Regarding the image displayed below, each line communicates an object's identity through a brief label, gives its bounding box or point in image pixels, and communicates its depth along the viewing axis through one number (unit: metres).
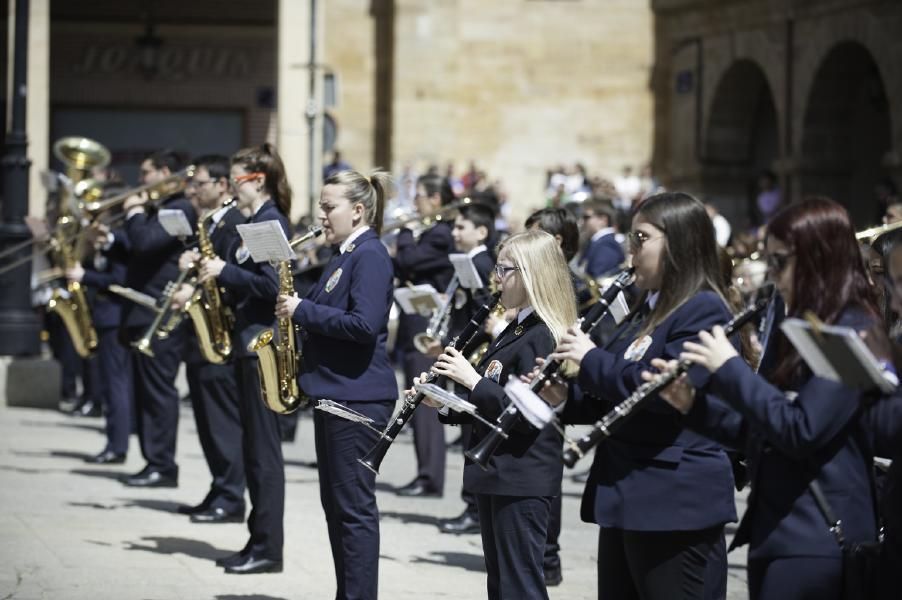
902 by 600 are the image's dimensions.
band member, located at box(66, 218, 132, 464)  17.74
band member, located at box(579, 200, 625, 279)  19.56
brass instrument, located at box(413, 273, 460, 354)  14.79
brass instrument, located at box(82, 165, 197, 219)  16.49
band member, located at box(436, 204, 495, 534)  14.64
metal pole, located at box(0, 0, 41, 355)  23.03
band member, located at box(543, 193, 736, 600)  7.27
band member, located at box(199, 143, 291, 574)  12.06
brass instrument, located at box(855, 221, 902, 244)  11.79
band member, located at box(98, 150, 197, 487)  16.11
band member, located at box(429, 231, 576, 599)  8.65
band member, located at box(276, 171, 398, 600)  9.89
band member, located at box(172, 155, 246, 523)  14.21
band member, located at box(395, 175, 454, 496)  16.16
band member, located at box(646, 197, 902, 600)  6.37
